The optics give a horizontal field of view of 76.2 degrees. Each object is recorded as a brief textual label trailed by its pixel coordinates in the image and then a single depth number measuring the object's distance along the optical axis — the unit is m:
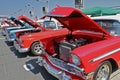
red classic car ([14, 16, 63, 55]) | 2.88
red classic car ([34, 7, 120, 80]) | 1.45
